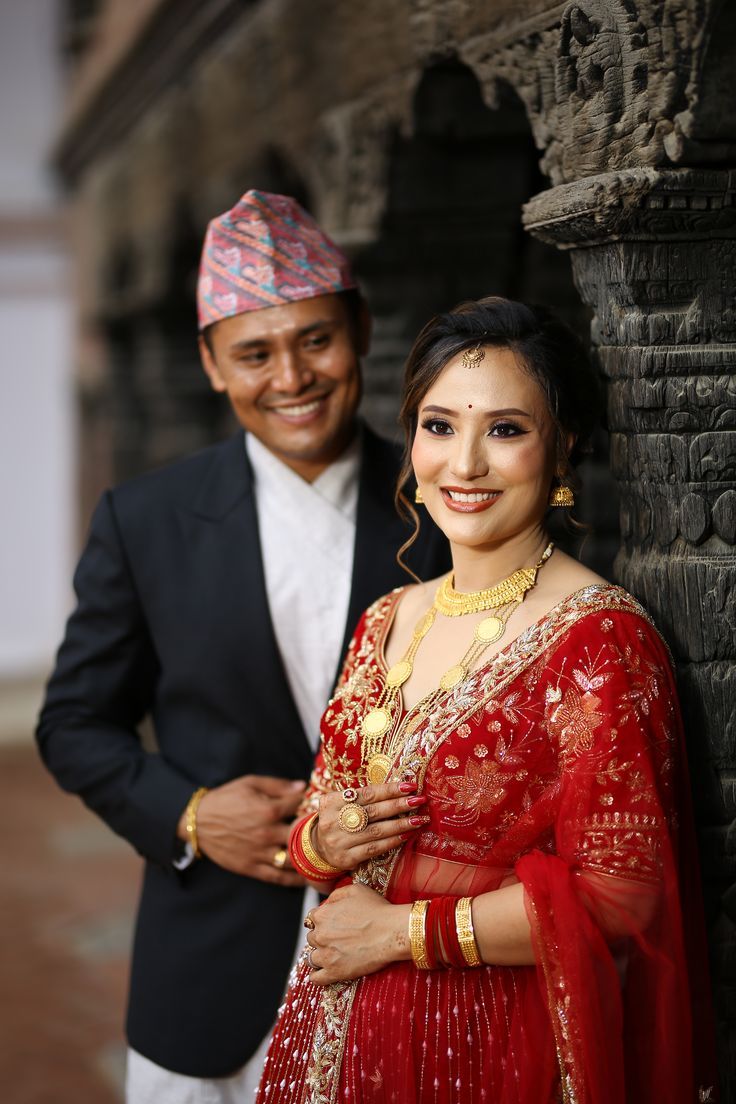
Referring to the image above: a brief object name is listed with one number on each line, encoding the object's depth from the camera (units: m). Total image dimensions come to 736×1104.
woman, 2.99
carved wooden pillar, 3.21
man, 3.51
